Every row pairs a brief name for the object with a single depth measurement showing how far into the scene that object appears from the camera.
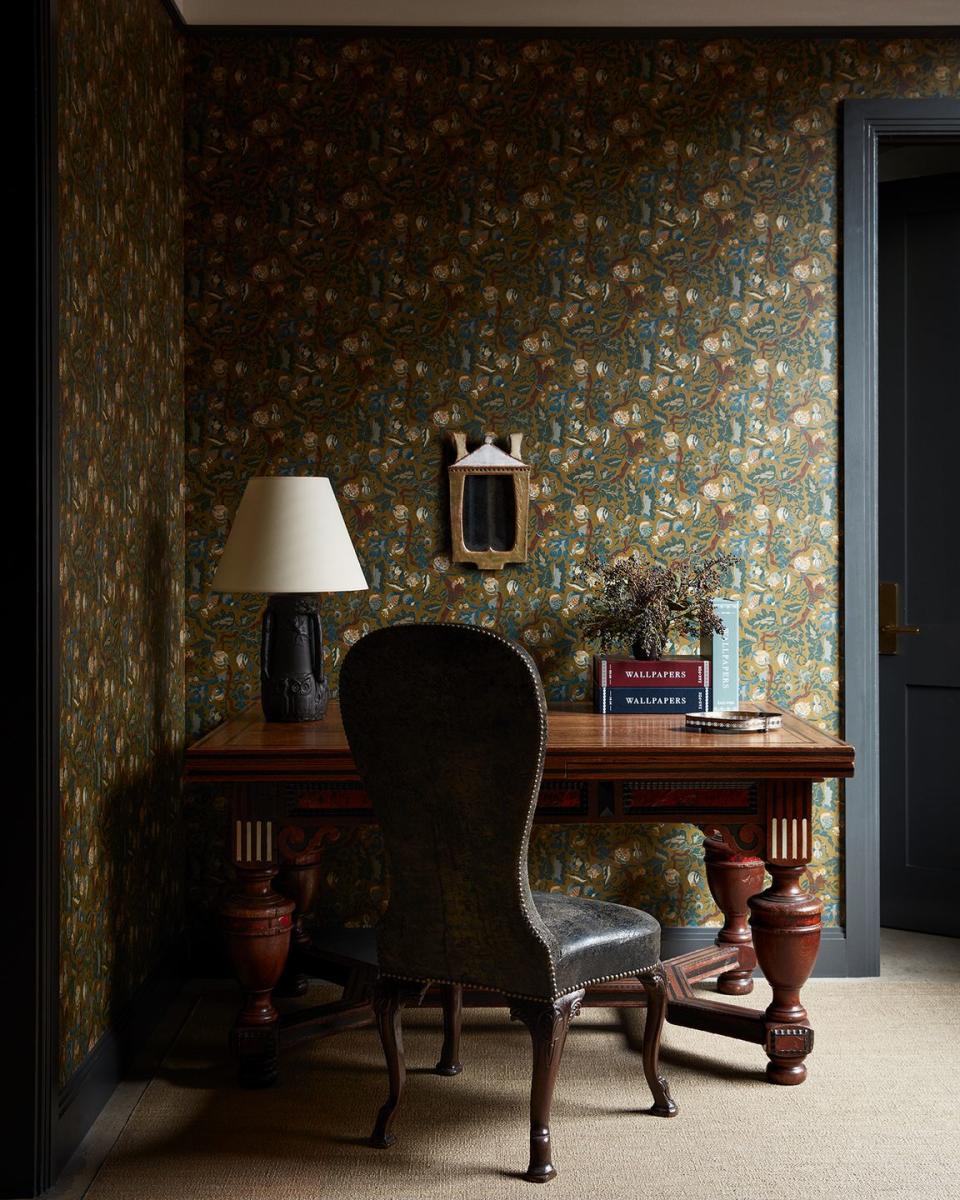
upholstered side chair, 2.31
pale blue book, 3.35
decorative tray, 3.01
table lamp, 3.05
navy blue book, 3.30
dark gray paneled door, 4.08
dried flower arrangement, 3.33
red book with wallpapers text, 3.30
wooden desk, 2.83
